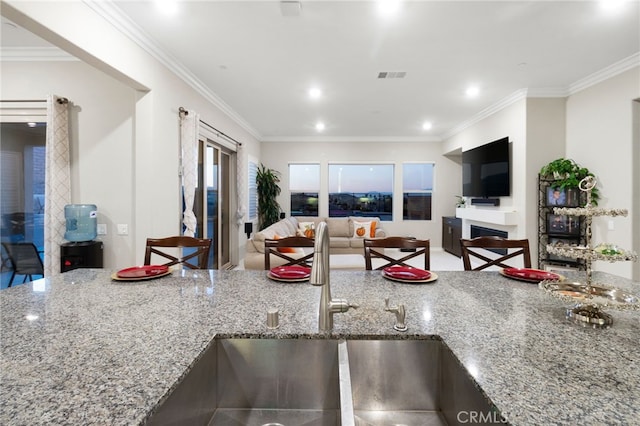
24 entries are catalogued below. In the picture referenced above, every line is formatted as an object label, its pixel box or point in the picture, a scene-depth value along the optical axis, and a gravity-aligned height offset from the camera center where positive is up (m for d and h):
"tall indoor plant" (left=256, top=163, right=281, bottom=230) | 6.96 +0.26
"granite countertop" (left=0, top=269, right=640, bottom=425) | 0.61 -0.38
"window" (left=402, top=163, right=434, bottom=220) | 7.38 +0.45
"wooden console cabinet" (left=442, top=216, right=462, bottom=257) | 6.50 -0.53
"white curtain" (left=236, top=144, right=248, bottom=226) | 5.67 +0.52
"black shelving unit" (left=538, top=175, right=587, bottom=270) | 4.00 -0.20
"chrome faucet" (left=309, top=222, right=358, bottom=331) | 0.88 -0.21
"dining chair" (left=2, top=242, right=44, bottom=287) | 3.11 -0.52
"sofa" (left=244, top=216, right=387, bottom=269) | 3.66 -0.44
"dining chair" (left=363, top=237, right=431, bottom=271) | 1.94 -0.24
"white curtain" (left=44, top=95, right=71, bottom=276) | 2.84 +0.29
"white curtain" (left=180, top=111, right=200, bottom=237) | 3.46 +0.54
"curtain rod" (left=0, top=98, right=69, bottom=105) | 2.89 +1.08
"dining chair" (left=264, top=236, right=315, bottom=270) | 1.98 -0.23
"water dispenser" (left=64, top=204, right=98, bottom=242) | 2.81 -0.11
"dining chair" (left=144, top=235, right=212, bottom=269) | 1.99 -0.24
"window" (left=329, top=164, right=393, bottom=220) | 7.50 +0.51
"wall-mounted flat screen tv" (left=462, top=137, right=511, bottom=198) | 4.69 +0.69
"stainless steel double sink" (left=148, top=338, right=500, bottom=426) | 0.95 -0.55
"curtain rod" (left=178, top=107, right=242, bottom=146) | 3.44 +1.22
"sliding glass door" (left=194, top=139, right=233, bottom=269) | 4.24 +0.17
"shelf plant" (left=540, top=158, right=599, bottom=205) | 3.81 +0.49
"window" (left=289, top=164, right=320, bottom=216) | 7.48 +0.58
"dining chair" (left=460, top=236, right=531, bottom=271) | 1.92 -0.23
